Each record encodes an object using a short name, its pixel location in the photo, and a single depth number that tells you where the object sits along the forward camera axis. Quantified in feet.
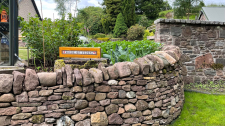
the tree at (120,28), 69.10
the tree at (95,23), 77.71
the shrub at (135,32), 61.46
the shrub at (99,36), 67.72
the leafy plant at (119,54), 12.30
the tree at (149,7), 92.73
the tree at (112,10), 78.28
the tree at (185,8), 72.59
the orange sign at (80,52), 11.45
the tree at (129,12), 74.33
